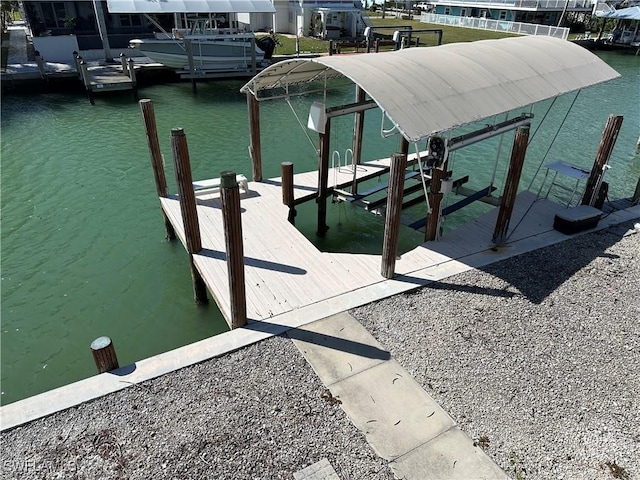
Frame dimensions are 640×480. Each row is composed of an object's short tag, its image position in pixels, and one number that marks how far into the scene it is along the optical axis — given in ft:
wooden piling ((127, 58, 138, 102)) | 87.97
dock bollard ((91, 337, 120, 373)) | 22.68
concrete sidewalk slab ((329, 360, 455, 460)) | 20.74
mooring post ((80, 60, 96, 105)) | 84.28
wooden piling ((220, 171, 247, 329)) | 23.30
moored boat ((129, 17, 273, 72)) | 98.27
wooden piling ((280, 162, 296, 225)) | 40.24
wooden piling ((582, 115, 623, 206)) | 39.96
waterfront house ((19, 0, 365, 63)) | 91.13
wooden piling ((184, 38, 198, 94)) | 95.30
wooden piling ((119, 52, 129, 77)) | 92.17
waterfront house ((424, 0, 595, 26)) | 189.16
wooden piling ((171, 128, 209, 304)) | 30.81
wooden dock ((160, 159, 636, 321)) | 29.86
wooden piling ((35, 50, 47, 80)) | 89.09
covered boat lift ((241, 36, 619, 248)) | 29.09
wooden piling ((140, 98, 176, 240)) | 38.78
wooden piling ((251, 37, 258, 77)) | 102.78
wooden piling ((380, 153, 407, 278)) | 27.99
